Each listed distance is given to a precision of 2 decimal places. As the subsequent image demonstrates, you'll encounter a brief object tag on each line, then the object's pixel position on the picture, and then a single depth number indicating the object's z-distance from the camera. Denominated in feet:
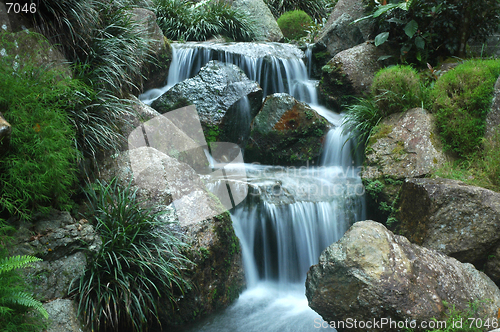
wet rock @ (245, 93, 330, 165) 20.56
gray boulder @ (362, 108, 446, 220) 15.39
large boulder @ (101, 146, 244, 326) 11.85
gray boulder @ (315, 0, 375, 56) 27.73
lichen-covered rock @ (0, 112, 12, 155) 8.64
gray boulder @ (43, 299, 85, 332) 9.07
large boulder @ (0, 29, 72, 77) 11.39
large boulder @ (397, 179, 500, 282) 11.79
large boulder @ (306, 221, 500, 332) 9.31
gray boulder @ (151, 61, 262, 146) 20.79
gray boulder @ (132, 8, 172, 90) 22.63
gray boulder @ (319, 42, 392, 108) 23.07
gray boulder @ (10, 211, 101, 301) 9.64
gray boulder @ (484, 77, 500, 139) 15.17
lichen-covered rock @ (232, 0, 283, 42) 36.47
